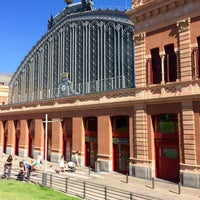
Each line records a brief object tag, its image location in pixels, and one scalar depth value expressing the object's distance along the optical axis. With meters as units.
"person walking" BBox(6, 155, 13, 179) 23.90
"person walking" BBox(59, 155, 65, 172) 27.21
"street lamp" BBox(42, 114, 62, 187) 20.17
